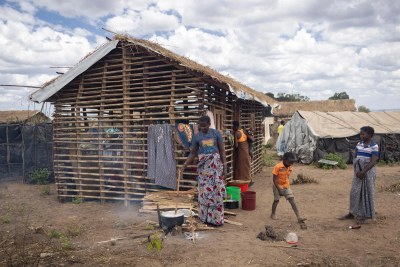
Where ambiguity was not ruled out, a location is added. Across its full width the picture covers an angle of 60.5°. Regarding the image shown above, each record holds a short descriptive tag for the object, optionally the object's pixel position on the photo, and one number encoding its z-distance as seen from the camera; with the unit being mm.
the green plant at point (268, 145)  23542
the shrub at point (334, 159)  13953
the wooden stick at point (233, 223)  6464
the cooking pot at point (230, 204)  7578
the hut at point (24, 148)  12461
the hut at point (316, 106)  29797
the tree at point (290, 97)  47428
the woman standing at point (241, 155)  9516
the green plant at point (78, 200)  8945
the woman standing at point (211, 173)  6203
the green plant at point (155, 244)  5023
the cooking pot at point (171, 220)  5621
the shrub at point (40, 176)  11922
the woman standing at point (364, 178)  6078
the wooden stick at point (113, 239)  5516
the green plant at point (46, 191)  10316
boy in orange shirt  6324
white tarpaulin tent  15172
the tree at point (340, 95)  47509
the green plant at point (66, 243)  5262
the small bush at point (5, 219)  7143
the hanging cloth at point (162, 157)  7961
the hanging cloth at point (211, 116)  7781
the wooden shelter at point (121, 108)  7970
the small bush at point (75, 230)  6176
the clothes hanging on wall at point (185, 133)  7656
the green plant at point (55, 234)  5971
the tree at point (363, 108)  41344
